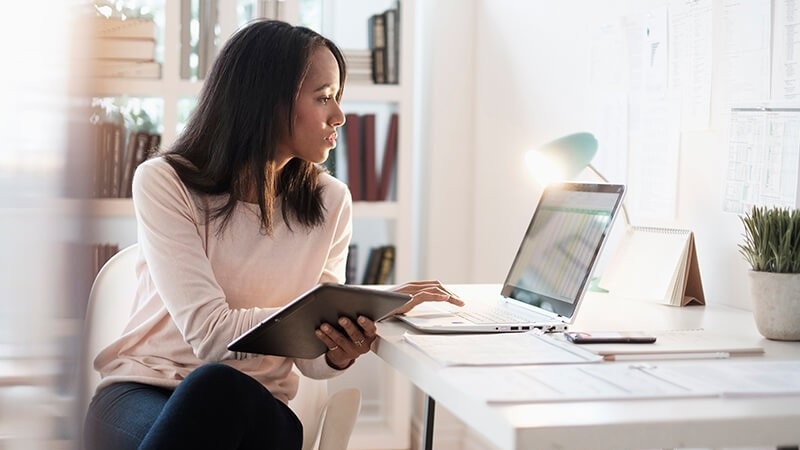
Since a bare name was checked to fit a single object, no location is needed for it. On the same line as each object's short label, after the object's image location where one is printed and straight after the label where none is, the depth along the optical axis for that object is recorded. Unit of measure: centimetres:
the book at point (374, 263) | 332
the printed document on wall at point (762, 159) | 171
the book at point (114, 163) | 309
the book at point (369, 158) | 325
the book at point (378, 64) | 325
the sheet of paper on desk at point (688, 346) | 134
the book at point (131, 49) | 306
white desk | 95
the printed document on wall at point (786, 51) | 169
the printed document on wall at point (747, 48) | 177
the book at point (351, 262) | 335
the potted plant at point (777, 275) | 146
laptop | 159
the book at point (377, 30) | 324
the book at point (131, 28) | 305
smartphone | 141
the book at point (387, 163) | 326
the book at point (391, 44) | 324
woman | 171
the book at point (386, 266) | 330
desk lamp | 206
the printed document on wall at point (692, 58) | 194
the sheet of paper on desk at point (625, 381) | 108
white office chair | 189
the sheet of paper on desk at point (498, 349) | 127
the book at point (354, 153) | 326
